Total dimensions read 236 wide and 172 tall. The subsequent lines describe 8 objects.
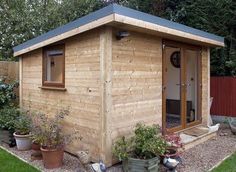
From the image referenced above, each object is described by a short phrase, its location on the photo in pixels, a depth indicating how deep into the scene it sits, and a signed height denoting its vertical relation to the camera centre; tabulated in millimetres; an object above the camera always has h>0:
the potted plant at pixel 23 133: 3912 -1008
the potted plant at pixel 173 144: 3244 -1044
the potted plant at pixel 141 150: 2879 -1032
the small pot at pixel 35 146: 3704 -1205
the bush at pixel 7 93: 5337 -212
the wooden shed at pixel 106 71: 3099 +282
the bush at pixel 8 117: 4380 -765
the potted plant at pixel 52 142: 3197 -1009
